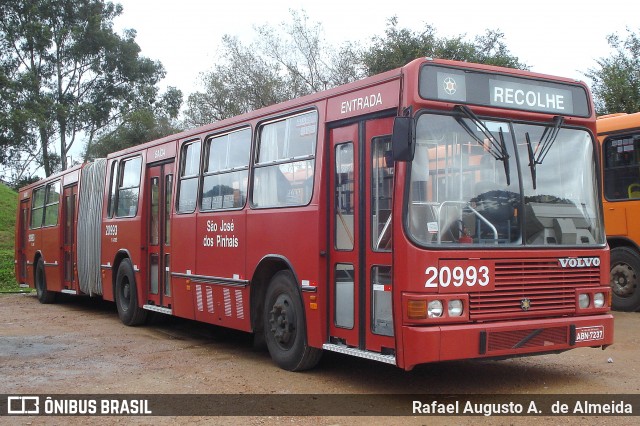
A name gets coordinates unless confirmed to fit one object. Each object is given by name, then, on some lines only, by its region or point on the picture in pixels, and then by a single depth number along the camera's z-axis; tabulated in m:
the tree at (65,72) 40.19
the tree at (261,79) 36.08
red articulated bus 6.56
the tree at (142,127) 41.09
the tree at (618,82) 22.88
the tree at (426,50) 29.12
